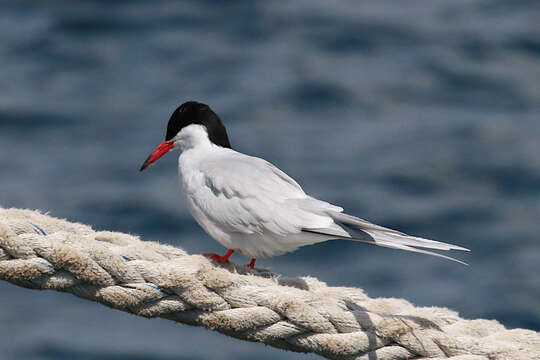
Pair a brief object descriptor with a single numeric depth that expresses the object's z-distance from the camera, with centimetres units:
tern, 665
